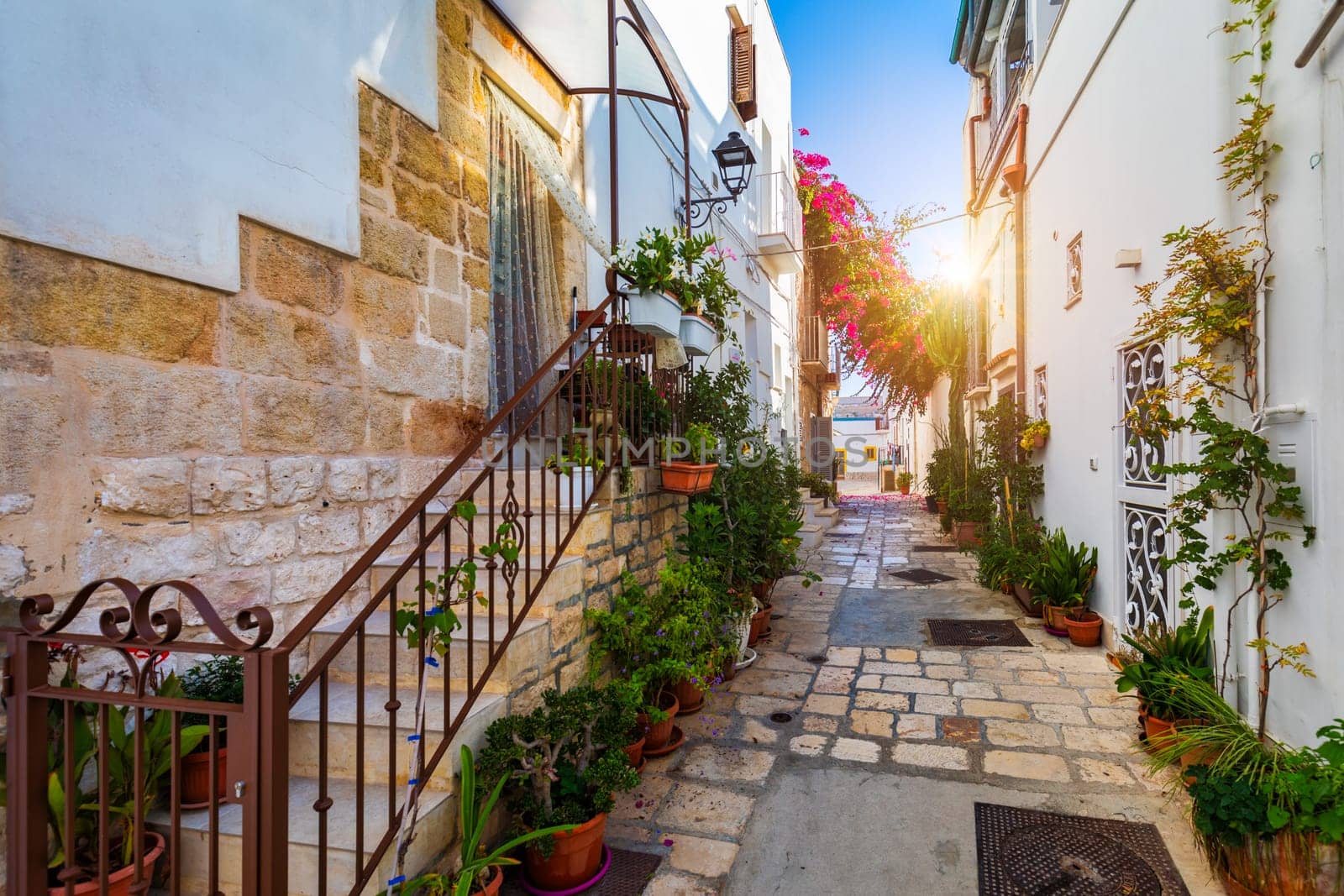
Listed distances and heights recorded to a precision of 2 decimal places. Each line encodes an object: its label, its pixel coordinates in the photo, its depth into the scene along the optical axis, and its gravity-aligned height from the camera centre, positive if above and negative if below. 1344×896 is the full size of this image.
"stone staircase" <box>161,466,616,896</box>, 1.99 -0.93
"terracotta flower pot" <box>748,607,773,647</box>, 5.17 -1.29
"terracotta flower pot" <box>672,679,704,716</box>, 3.88 -1.36
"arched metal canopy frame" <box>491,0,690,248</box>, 4.15 +2.68
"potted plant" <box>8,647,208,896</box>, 1.76 -0.90
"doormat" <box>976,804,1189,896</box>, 2.31 -1.46
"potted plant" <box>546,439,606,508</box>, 3.30 -0.08
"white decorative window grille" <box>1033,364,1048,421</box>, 6.51 +0.59
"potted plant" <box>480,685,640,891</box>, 2.29 -1.14
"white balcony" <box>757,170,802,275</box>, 10.48 +3.83
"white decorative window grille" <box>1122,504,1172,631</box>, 3.99 -0.73
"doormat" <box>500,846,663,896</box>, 2.33 -1.48
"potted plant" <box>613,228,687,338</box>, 3.87 +1.00
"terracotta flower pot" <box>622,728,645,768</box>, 3.08 -1.35
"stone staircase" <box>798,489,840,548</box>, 9.88 -1.08
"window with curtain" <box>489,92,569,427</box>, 4.39 +1.26
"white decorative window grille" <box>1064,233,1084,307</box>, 5.27 +1.46
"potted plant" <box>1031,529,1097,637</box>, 5.11 -0.97
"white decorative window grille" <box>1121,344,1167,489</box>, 3.96 +0.36
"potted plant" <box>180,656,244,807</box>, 2.15 -0.78
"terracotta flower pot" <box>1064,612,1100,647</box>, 4.88 -1.28
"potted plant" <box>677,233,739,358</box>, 4.19 +1.02
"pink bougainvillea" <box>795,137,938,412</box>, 13.58 +3.62
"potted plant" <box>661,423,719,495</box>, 4.09 -0.06
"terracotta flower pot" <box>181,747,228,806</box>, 2.15 -1.00
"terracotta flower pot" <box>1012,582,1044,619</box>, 5.66 -1.26
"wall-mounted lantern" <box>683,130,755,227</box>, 7.08 +3.15
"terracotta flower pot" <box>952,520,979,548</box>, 8.85 -1.06
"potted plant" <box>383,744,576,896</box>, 1.96 -1.20
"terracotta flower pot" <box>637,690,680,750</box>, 3.27 -1.35
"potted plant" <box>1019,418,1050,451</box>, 6.36 +0.18
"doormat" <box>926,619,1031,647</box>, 5.07 -1.40
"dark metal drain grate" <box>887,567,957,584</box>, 7.40 -1.36
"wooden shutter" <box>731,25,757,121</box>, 9.54 +5.45
